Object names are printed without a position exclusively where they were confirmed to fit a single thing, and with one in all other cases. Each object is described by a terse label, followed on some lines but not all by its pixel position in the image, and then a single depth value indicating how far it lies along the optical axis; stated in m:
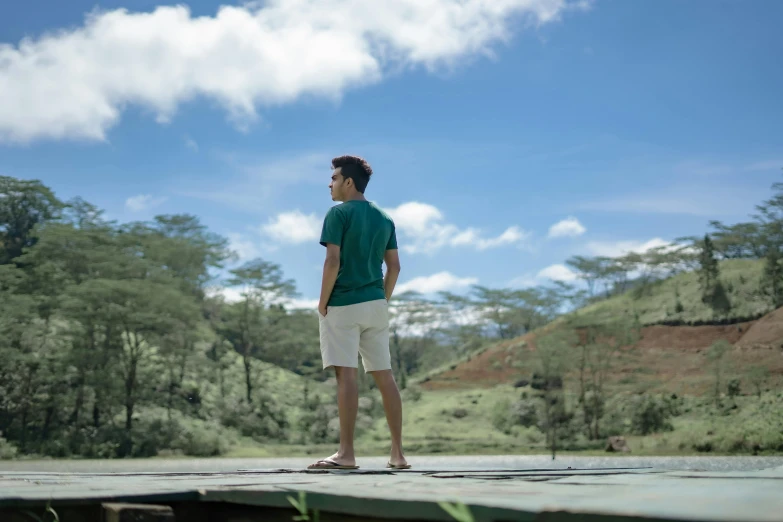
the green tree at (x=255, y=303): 34.78
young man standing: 3.58
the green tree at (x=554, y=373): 29.03
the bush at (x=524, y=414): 30.77
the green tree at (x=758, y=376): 28.97
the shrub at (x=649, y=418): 26.70
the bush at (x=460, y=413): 33.03
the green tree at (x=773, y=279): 35.69
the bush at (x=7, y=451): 21.97
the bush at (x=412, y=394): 36.19
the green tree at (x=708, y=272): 37.81
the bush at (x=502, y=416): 31.02
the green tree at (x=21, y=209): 34.72
